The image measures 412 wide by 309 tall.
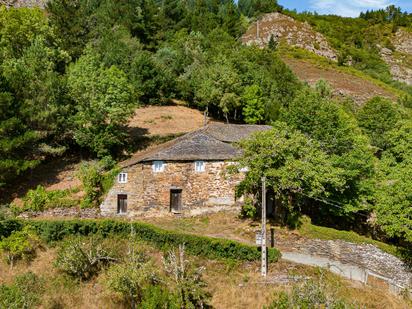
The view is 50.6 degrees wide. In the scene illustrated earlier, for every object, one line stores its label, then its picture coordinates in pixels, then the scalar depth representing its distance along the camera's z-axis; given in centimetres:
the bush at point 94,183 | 3025
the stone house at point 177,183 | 3103
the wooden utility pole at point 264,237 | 2348
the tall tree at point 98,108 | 3606
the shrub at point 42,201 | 2988
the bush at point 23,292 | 1780
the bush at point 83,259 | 2309
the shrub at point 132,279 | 2027
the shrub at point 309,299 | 1647
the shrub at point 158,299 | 1870
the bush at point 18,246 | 2458
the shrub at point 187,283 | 2038
